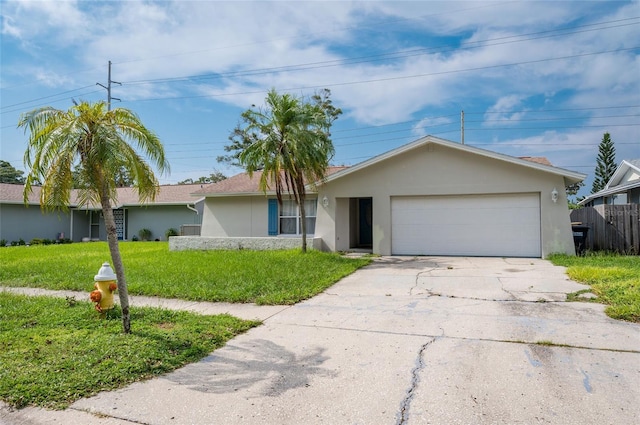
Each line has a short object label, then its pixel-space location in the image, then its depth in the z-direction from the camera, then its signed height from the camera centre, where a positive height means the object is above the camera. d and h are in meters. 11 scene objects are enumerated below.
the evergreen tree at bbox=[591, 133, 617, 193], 35.69 +6.08
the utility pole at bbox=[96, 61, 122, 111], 31.06 +11.21
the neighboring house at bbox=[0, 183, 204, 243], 23.11 +0.66
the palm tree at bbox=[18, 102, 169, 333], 4.87 +0.94
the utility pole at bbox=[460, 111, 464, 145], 32.66 +8.45
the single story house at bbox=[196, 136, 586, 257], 12.97 +0.88
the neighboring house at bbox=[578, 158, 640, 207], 17.30 +1.72
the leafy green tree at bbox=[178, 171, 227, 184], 42.44 +5.62
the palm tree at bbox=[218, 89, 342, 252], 12.78 +2.83
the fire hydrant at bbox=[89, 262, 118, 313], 5.94 -0.89
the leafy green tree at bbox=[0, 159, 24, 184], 45.68 +6.43
